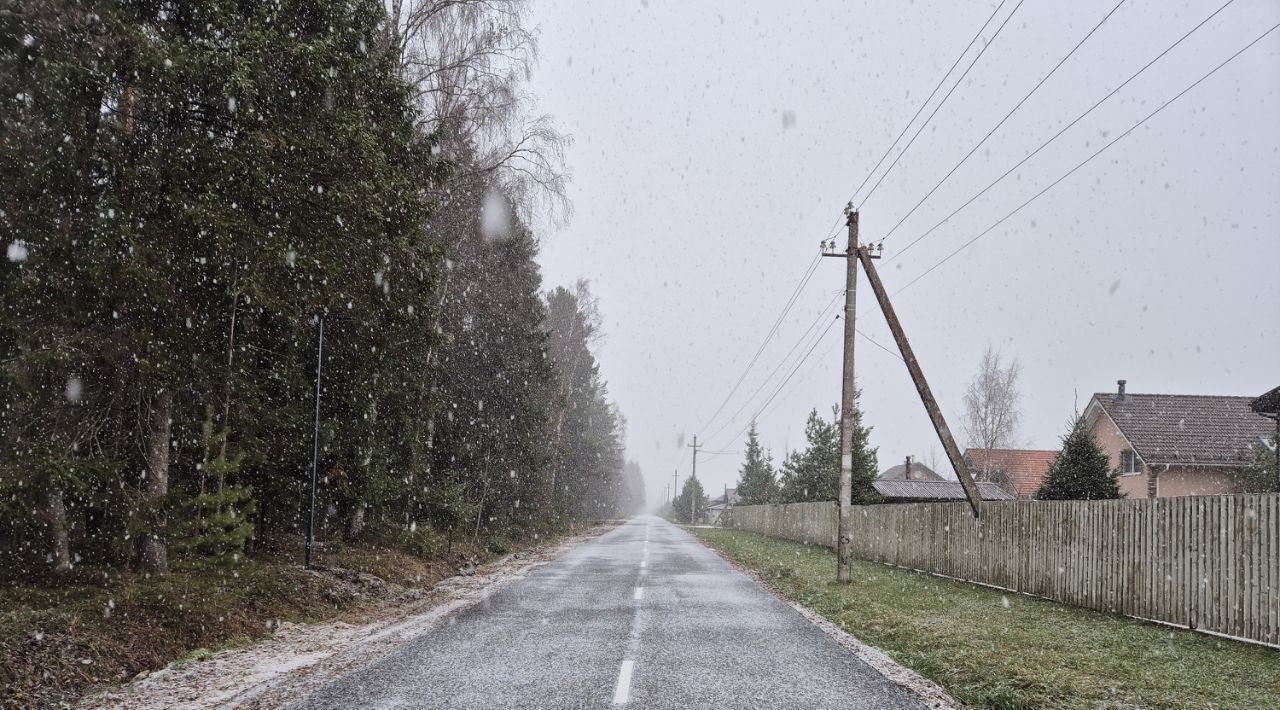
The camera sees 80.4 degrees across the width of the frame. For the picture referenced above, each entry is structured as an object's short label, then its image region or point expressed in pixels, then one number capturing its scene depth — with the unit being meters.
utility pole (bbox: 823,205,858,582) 16.11
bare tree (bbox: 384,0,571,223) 17.05
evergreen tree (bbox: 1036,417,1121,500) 22.38
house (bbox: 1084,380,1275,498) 31.61
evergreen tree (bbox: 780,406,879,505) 32.75
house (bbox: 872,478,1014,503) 36.31
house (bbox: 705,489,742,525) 103.91
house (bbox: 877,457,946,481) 69.25
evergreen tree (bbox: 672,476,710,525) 91.09
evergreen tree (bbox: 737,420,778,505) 62.62
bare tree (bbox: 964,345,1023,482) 51.19
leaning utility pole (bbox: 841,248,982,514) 15.18
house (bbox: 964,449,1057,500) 48.50
